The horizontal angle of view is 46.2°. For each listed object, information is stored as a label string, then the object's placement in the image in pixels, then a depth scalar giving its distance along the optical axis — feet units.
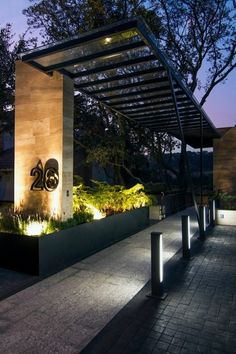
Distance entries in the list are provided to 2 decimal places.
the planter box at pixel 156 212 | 37.29
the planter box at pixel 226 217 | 32.14
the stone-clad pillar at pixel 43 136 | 21.24
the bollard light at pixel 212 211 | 32.03
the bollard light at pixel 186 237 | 19.44
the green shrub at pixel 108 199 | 25.61
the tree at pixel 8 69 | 46.44
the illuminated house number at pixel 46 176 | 21.30
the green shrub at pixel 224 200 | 36.14
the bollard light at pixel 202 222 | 25.44
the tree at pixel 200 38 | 49.98
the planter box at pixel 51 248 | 16.29
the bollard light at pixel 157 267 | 13.52
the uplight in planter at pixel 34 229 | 18.11
